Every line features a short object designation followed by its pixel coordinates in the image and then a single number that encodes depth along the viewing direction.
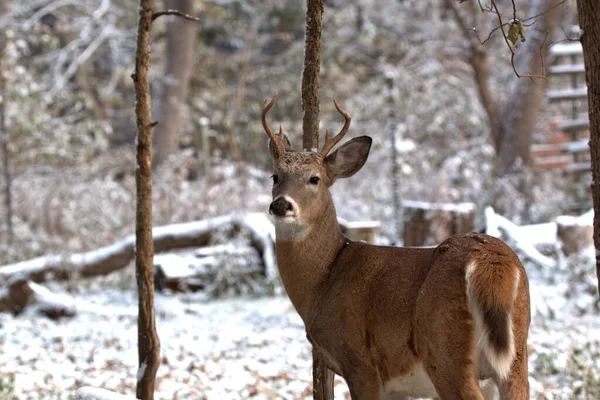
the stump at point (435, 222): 18.48
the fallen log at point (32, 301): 15.70
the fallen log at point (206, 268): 17.78
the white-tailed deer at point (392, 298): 5.82
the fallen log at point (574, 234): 17.39
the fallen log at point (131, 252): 17.42
